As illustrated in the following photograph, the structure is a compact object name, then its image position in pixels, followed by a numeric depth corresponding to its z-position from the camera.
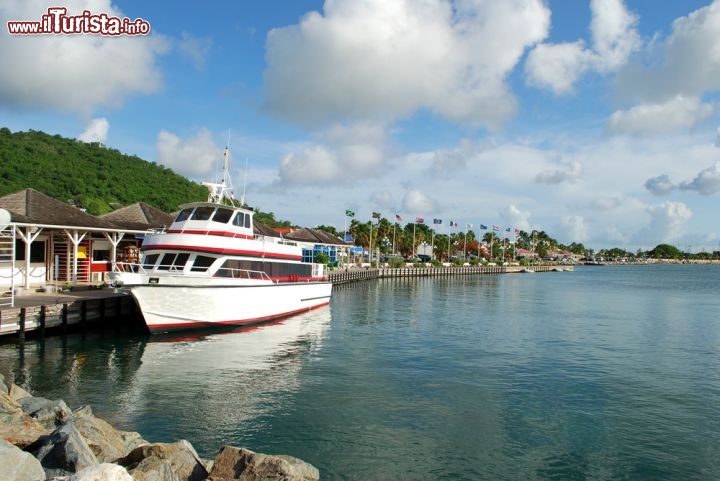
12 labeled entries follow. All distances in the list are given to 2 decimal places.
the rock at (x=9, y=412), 9.31
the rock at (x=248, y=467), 8.47
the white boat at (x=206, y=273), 22.25
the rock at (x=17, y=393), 11.97
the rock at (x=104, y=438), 8.93
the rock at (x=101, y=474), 6.16
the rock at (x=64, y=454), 7.47
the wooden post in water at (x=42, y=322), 21.06
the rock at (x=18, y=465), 6.83
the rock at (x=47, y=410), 10.41
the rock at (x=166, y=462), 7.67
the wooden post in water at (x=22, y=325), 20.24
